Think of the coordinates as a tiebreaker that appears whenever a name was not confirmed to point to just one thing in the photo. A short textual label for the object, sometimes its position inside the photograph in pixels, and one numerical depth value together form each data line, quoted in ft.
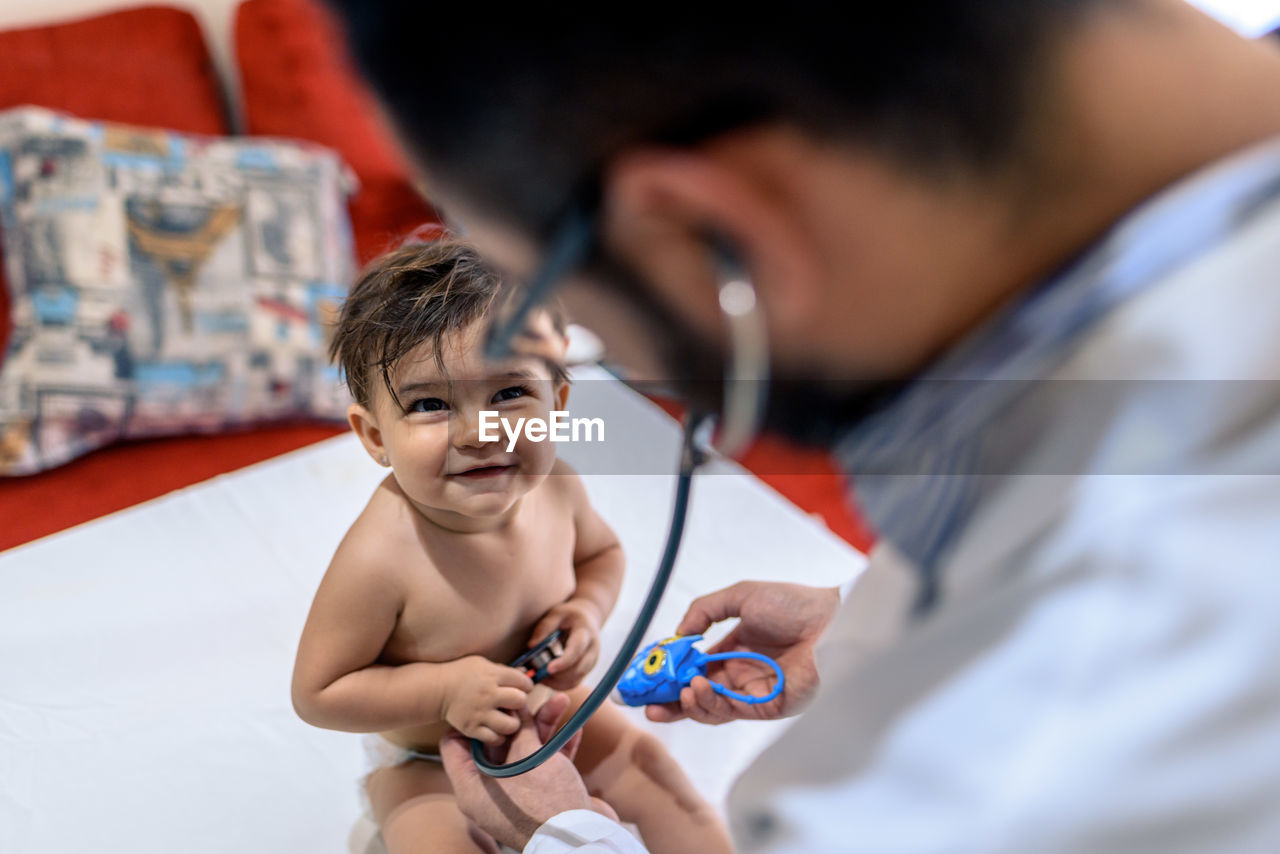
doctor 1.12
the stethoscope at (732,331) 1.22
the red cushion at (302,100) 5.41
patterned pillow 4.15
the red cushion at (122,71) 4.75
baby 2.43
